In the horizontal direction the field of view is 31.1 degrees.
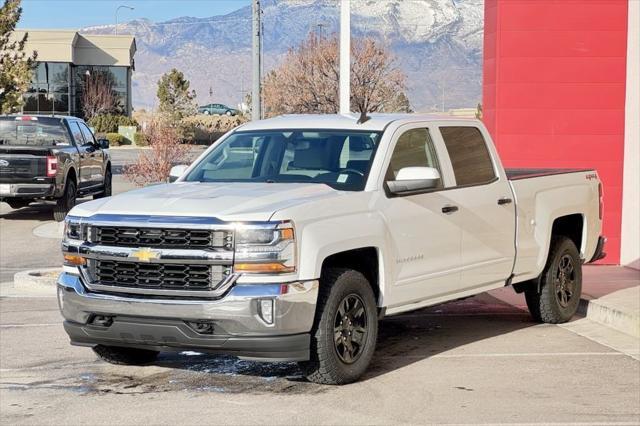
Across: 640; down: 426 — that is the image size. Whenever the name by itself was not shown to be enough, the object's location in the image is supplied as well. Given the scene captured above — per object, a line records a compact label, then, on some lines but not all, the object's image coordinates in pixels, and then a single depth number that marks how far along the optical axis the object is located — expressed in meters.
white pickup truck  7.90
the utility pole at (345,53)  16.54
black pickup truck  22.19
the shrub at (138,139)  75.88
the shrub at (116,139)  78.38
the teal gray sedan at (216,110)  128.12
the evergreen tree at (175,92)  94.19
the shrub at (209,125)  87.88
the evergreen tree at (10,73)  42.16
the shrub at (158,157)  29.09
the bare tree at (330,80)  64.31
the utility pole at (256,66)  25.54
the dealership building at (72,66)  89.81
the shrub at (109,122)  87.12
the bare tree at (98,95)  91.56
